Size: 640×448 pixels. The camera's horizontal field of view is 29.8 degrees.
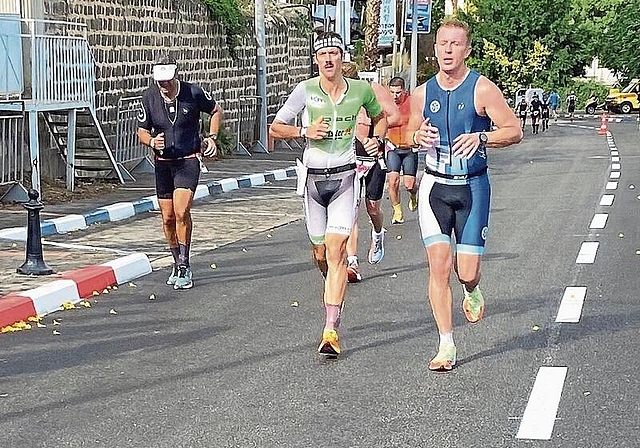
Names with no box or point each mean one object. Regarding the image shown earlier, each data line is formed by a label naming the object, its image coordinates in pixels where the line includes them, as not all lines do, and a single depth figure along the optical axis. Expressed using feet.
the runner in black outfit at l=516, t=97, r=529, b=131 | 173.27
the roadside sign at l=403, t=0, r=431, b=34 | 111.86
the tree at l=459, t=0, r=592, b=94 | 217.77
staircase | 58.44
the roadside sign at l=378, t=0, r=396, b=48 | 102.88
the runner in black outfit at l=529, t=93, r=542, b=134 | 138.82
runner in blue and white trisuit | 21.58
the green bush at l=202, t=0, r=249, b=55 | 83.71
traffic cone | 138.21
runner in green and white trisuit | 23.99
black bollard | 31.53
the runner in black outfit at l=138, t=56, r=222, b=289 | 31.48
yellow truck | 214.07
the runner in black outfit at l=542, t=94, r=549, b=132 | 144.56
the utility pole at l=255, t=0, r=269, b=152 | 86.69
